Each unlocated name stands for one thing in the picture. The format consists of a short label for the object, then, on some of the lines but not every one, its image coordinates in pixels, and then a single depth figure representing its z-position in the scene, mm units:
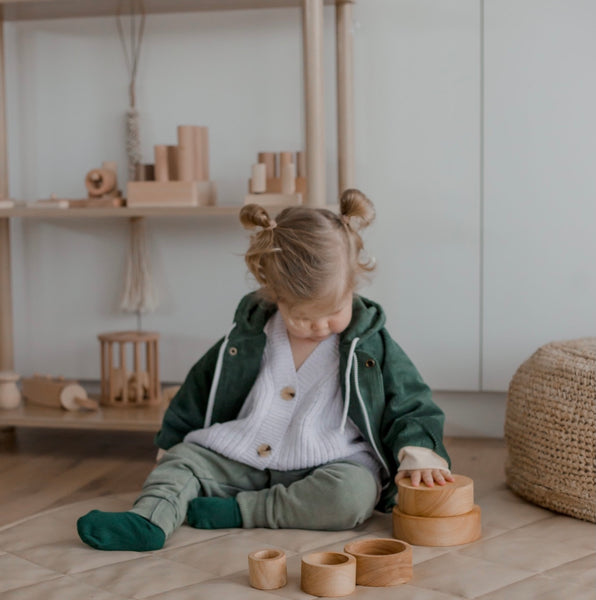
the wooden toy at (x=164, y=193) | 1887
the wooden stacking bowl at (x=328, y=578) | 1127
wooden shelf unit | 1753
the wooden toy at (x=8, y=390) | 2008
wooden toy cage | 2004
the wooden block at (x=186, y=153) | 1917
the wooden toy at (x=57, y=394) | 1979
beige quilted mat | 1147
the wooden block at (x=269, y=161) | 1929
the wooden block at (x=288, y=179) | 1840
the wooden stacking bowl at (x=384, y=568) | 1167
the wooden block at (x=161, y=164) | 1919
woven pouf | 1432
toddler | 1388
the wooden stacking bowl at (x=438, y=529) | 1313
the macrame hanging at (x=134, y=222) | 2115
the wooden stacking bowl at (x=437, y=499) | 1317
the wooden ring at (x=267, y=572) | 1148
